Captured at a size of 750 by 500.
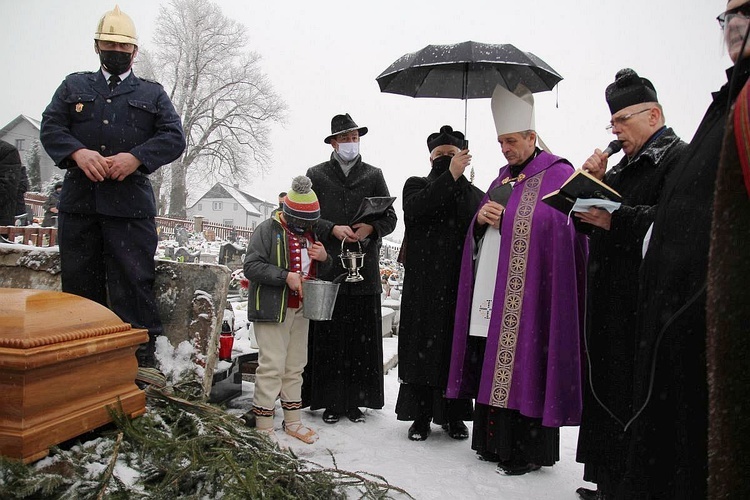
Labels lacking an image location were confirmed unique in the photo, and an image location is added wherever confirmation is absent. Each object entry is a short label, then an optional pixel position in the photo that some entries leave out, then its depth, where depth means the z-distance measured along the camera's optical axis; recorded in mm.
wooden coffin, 2010
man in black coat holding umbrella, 3926
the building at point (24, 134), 40297
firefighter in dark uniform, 3254
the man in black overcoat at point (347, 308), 4305
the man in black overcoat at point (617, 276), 2875
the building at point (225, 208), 54906
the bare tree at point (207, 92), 33188
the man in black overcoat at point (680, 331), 1720
